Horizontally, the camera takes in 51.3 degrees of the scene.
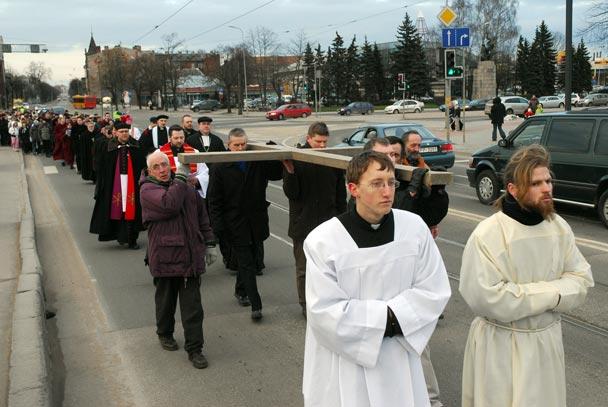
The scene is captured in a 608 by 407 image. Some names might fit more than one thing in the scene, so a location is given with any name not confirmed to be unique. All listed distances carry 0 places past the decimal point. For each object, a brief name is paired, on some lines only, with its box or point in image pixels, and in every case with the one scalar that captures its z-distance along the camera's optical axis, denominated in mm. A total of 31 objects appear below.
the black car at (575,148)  10086
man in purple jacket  4988
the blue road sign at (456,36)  22781
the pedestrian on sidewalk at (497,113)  26266
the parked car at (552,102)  60250
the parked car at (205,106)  83031
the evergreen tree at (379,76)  86225
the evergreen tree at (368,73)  86250
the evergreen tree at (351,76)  86750
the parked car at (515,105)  51459
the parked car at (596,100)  60219
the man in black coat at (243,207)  5961
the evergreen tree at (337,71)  87062
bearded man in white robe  2896
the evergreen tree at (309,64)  89381
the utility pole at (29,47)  65750
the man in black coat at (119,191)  9320
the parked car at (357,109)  63844
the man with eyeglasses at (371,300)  2668
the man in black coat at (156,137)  12047
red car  56781
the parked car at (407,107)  62094
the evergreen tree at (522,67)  85062
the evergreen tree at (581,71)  90875
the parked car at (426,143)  16141
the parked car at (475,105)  63406
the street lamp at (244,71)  76262
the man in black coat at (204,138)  8891
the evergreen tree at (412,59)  81875
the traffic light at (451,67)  22875
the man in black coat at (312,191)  5492
